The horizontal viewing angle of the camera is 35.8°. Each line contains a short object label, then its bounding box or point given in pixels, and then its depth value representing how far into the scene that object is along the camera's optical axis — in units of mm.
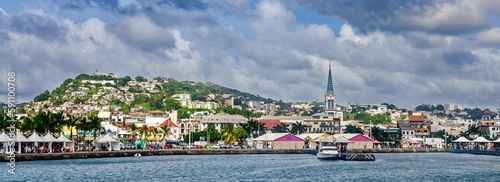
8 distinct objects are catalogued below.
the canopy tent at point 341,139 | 116031
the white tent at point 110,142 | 105000
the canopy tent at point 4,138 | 82806
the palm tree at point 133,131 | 129750
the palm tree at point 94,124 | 109231
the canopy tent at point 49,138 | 89250
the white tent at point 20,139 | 84100
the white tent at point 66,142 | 93388
